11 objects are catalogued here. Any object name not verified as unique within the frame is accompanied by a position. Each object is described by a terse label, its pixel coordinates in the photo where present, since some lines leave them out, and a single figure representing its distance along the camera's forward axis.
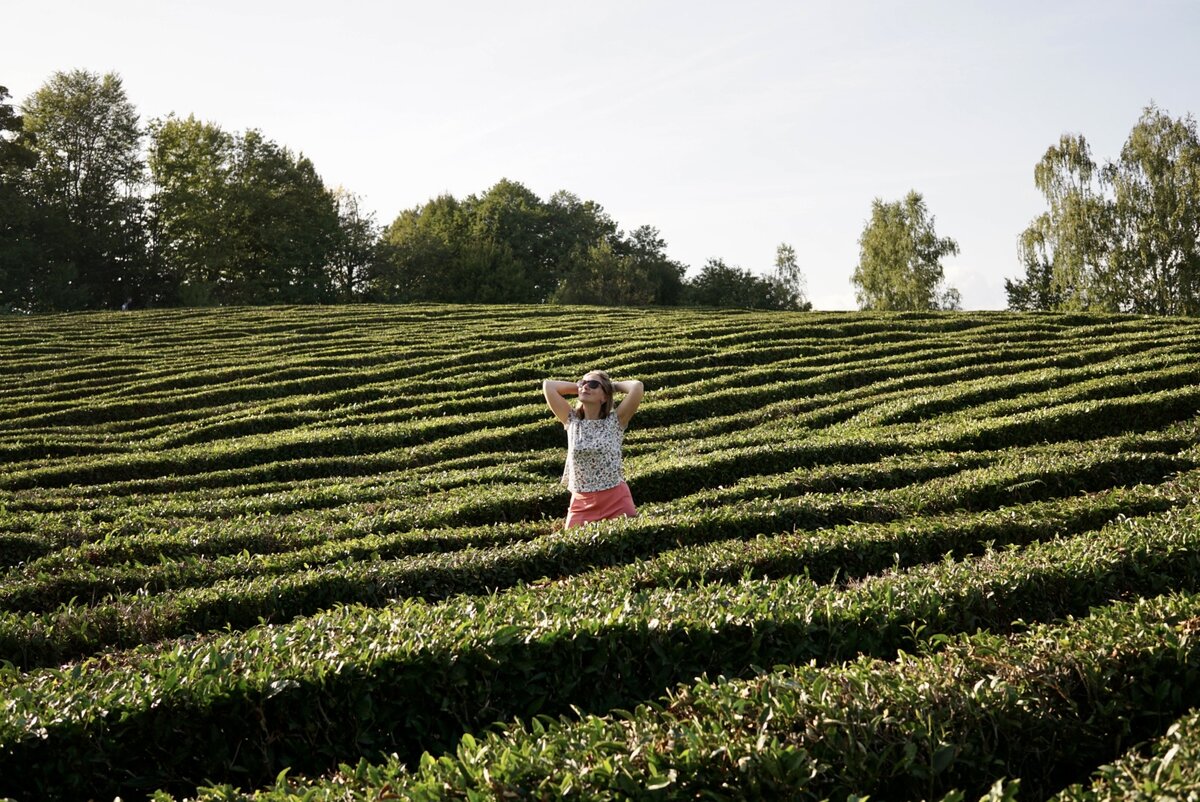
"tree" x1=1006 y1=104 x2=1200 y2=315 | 58.81
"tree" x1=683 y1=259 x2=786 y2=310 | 84.31
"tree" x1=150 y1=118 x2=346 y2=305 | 72.12
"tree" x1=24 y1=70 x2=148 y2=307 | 70.31
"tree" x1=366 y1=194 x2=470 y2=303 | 75.94
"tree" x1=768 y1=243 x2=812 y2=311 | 88.94
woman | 11.85
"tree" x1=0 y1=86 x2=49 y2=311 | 61.84
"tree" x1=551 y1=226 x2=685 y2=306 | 74.94
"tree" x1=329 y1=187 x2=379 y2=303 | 76.56
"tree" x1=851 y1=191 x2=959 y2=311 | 75.62
